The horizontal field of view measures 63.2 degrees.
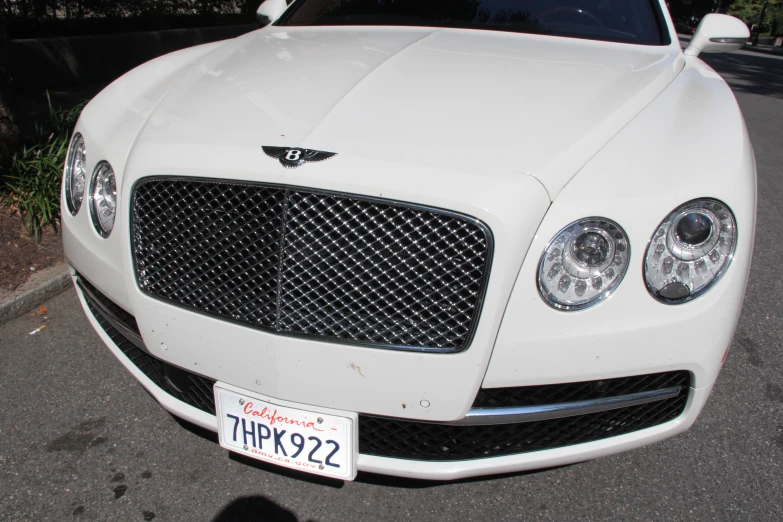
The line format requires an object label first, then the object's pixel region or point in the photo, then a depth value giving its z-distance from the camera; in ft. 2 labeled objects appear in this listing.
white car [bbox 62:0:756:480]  5.10
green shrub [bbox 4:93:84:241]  11.60
